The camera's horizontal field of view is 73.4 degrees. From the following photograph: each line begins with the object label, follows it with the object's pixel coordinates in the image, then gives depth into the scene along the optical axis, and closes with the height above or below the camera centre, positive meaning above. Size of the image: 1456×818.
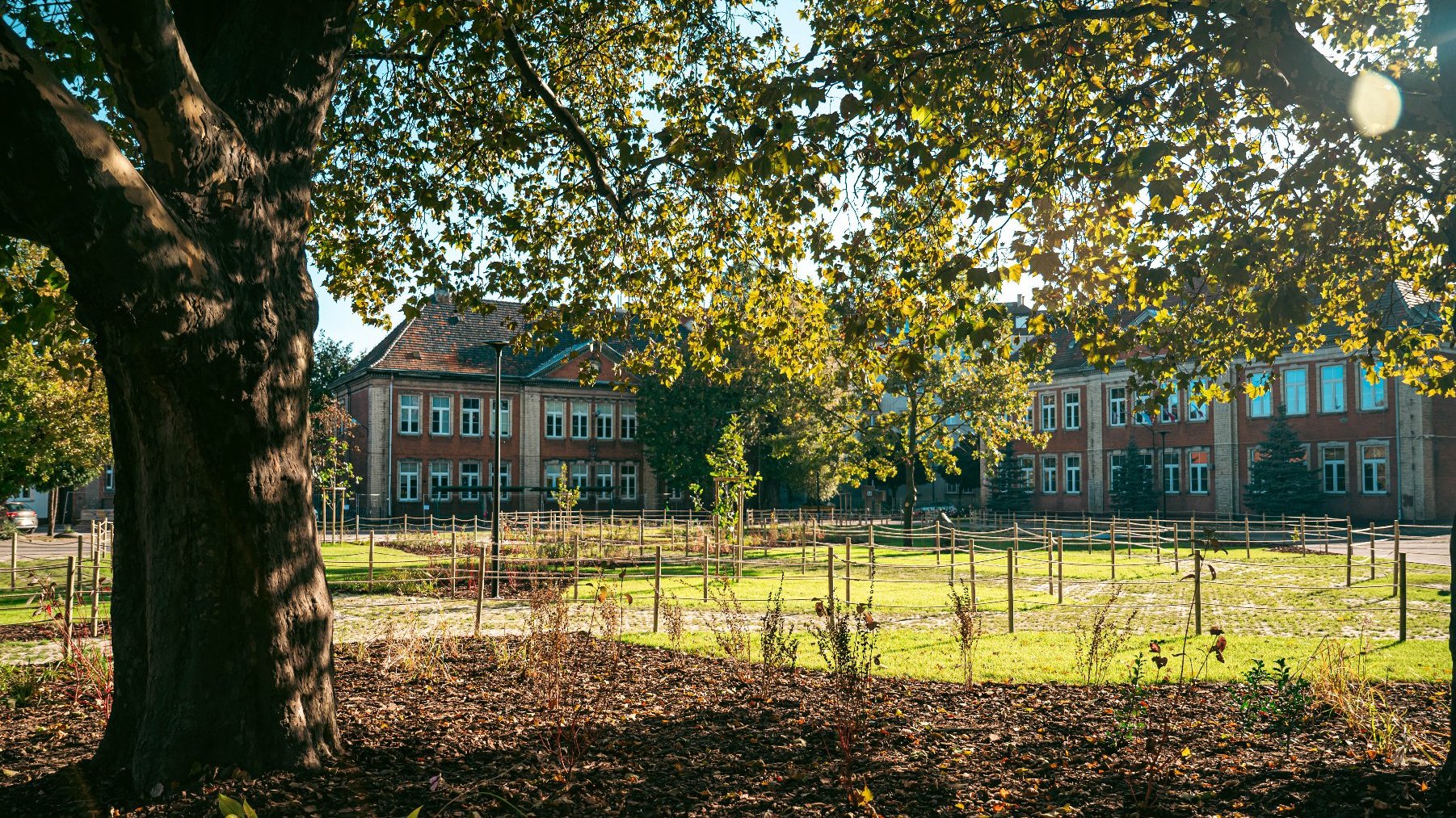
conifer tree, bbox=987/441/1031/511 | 55.91 -1.80
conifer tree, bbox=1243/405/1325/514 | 42.56 -1.09
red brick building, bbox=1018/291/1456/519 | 40.03 +0.62
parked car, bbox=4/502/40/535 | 41.59 -2.60
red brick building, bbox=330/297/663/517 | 51.12 +1.80
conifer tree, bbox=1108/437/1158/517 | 49.81 -1.67
